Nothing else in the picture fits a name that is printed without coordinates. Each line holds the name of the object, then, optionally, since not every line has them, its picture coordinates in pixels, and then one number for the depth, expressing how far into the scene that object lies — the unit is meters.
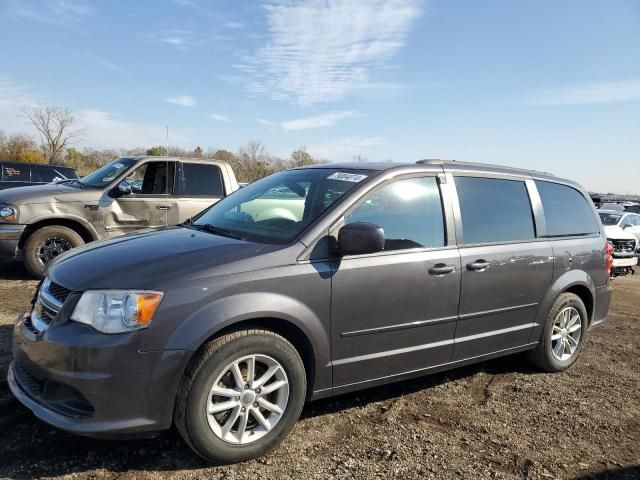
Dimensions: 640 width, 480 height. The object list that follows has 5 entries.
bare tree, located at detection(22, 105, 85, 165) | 62.12
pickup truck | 6.85
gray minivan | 2.62
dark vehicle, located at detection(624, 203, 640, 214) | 27.09
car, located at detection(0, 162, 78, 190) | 13.03
